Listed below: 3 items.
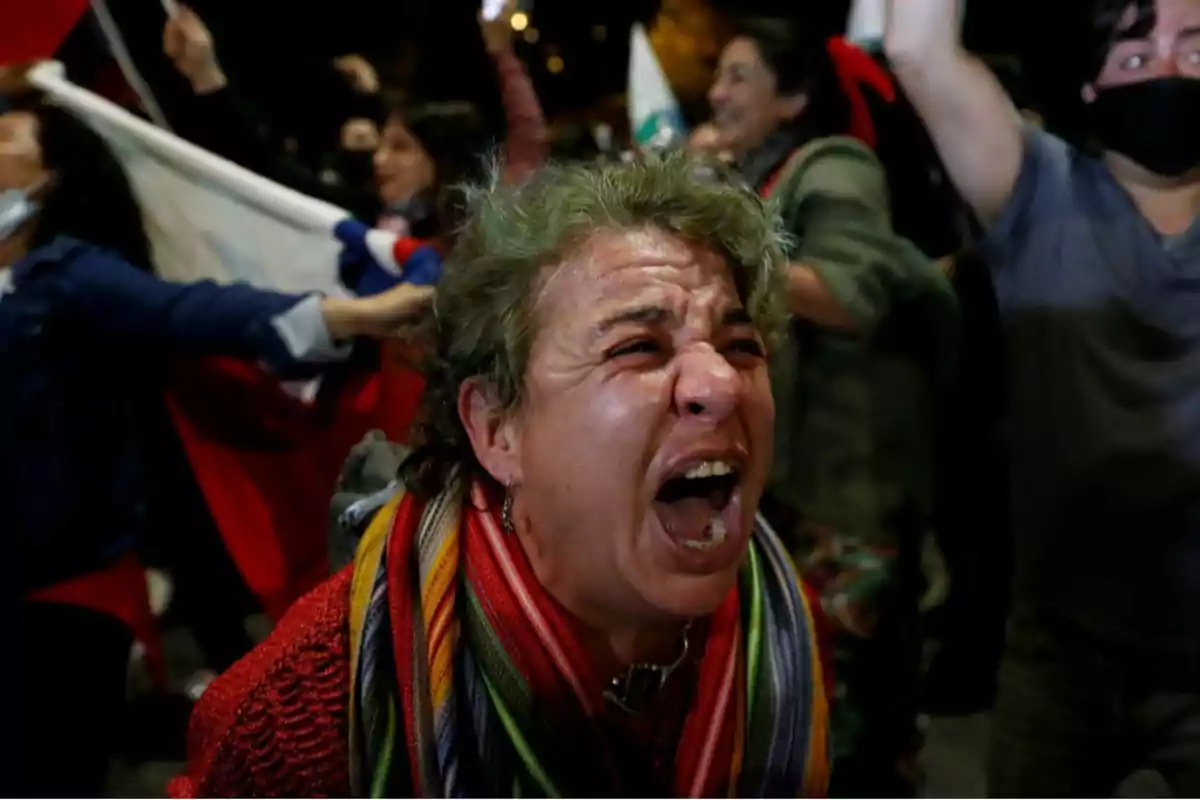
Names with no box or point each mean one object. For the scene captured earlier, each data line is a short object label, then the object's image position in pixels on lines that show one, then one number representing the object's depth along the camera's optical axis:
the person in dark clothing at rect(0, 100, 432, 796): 1.21
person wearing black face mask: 1.09
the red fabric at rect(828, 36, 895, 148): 1.37
